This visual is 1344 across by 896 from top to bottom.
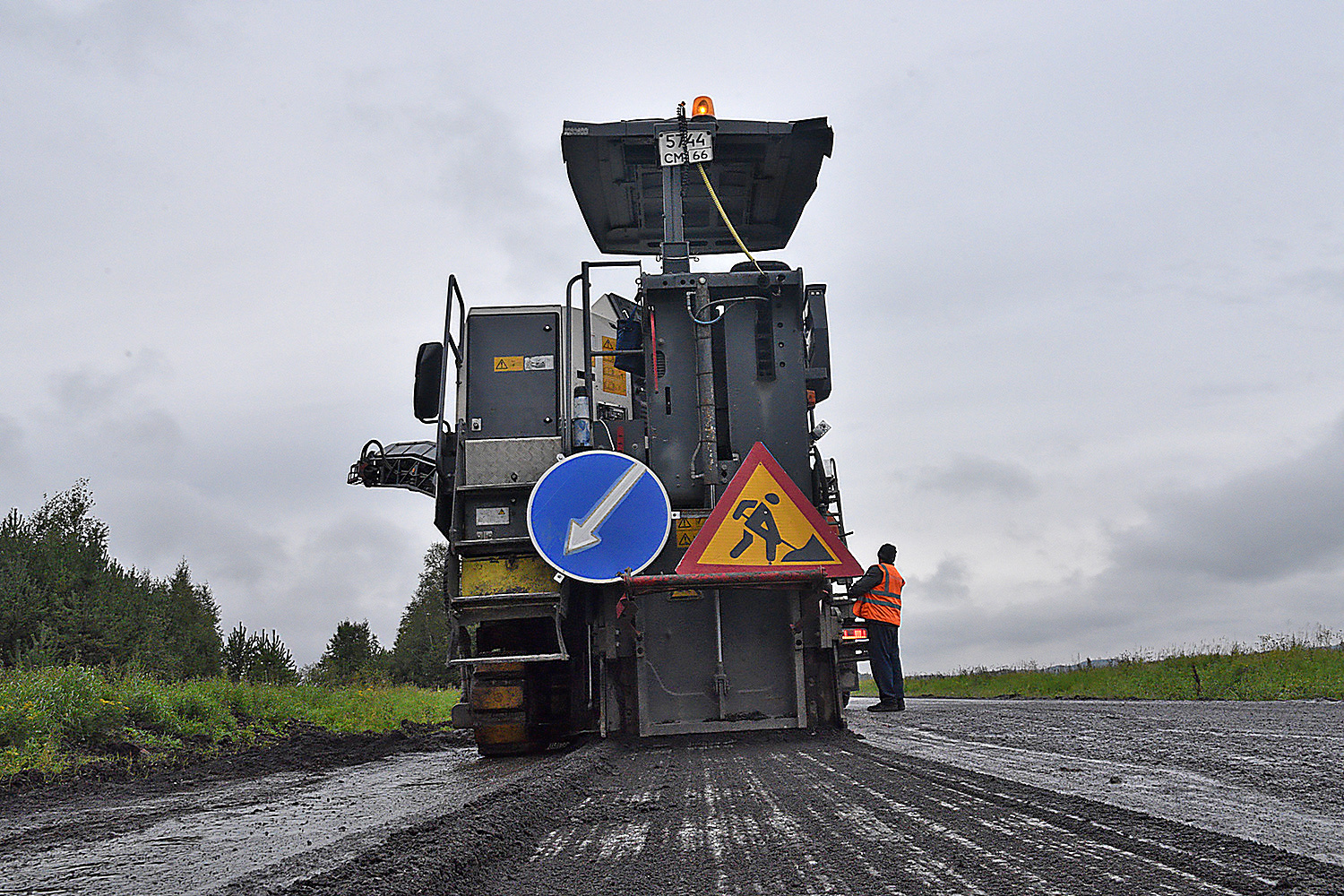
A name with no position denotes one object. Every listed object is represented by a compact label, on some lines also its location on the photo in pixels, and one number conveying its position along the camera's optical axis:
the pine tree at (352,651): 39.22
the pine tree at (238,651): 30.89
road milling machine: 6.43
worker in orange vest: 9.49
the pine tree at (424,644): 42.53
